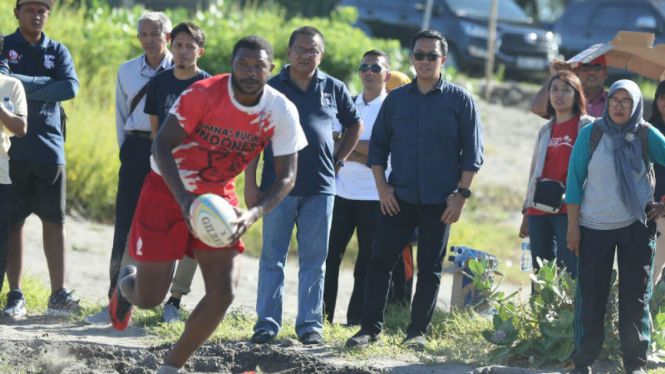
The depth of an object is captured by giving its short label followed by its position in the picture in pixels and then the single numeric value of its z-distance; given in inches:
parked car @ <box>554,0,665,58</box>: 1513.3
